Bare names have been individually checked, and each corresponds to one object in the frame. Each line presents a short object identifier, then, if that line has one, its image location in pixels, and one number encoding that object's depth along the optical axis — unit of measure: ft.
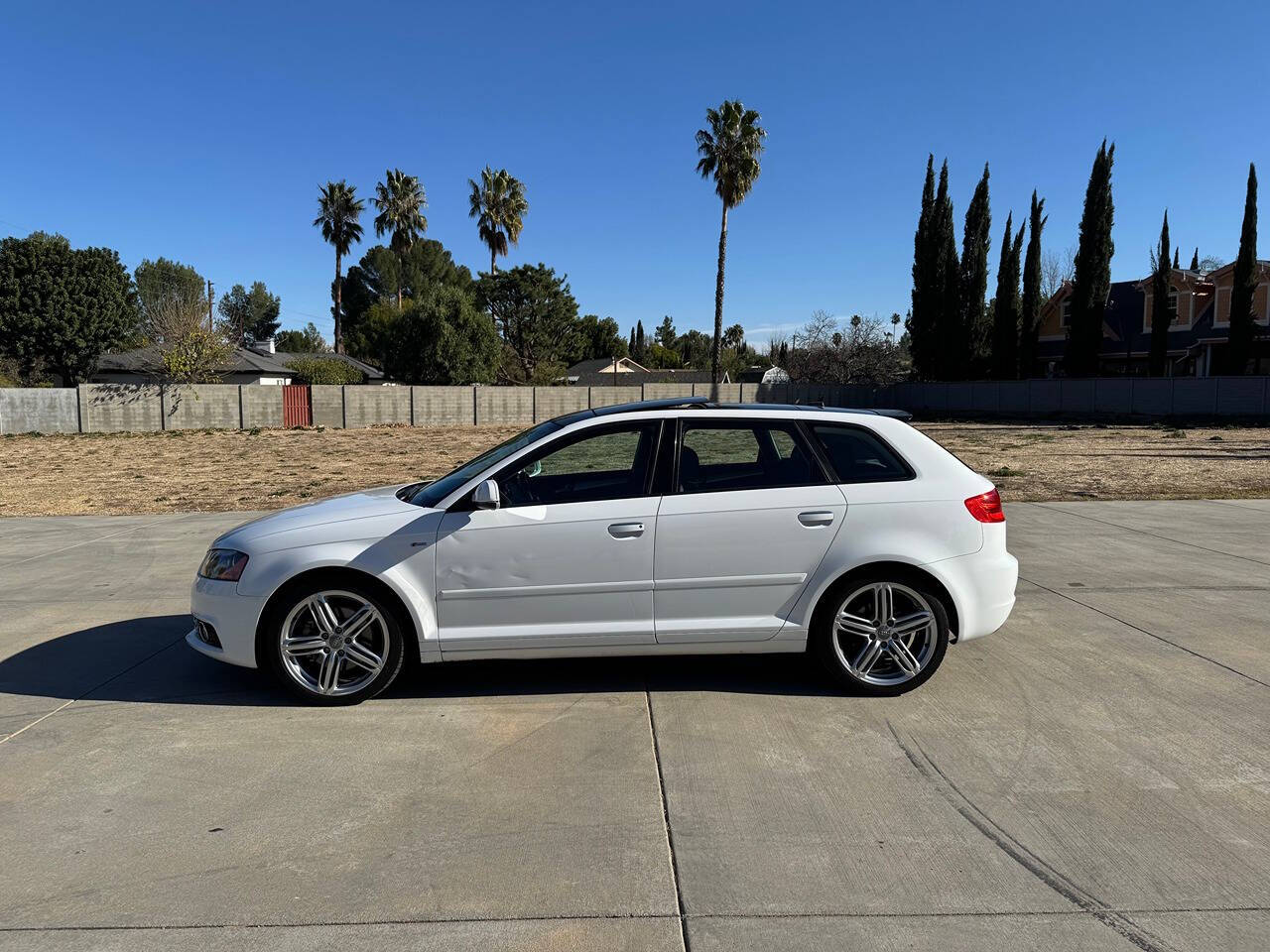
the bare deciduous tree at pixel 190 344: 132.34
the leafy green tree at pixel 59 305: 142.72
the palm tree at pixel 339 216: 194.80
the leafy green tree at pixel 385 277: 250.57
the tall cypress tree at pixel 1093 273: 145.69
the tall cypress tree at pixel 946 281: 167.02
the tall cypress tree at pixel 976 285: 165.07
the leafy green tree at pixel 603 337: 291.79
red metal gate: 122.62
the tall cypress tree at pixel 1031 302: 156.97
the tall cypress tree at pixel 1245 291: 129.29
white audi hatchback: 15.23
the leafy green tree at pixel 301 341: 283.22
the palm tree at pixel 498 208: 194.59
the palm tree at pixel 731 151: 137.69
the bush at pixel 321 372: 160.62
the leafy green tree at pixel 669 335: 401.37
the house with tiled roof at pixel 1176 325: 139.95
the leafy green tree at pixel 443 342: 162.81
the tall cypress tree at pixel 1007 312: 159.43
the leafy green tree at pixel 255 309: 281.33
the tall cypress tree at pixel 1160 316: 141.18
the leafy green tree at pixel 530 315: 192.85
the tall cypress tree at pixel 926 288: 171.73
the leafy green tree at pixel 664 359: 342.85
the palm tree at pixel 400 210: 196.34
